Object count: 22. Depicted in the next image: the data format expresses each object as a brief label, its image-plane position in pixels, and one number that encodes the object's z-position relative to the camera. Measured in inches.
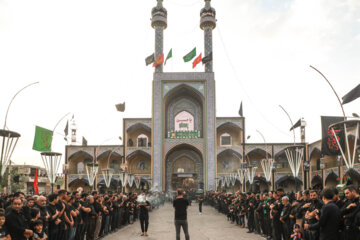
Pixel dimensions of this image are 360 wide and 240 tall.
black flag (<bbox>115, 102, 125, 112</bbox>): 1667.1
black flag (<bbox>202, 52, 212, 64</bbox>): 1699.1
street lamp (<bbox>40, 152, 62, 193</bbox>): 761.4
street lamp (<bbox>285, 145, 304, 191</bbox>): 770.2
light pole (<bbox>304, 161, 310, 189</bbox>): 1572.6
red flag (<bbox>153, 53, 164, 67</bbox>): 1724.5
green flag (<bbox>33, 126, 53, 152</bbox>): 764.6
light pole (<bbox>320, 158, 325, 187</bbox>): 1195.3
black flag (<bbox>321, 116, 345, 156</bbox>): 693.9
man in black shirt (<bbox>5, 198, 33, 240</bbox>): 253.3
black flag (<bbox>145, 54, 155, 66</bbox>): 1699.1
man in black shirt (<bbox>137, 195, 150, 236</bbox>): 516.7
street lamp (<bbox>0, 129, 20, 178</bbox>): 529.3
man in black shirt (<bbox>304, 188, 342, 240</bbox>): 231.5
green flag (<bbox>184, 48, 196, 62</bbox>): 1647.4
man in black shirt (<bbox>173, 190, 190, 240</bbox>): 389.6
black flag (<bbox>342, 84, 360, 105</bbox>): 522.7
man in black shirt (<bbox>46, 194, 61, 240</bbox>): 326.6
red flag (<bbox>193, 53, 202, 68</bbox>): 1684.8
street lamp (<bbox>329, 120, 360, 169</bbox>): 505.7
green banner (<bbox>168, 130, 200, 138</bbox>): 1712.6
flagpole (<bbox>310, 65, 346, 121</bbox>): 592.6
